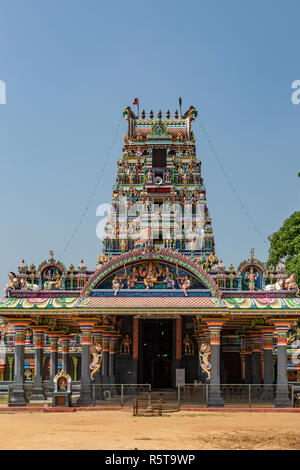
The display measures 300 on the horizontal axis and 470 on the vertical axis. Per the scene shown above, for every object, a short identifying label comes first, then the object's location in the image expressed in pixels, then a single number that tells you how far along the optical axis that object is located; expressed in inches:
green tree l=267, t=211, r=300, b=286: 1753.2
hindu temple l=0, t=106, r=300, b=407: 1085.8
